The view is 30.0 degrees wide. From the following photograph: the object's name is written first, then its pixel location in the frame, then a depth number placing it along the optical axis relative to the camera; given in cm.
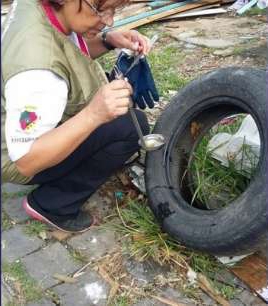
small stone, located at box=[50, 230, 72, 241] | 251
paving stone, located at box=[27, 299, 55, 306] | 210
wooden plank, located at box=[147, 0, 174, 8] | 579
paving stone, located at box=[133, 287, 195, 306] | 210
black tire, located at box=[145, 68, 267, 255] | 202
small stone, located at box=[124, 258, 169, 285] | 224
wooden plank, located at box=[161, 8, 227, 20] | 558
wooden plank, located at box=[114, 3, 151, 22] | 561
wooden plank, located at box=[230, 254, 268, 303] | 212
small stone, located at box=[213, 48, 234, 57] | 449
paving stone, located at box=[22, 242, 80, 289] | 225
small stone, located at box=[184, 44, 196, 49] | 475
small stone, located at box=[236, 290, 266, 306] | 208
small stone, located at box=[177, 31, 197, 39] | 505
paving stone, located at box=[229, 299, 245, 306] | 208
